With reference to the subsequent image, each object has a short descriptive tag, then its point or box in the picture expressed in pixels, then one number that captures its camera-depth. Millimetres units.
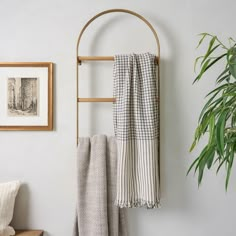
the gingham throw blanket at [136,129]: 1379
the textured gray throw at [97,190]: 1388
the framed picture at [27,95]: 1523
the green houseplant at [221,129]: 914
